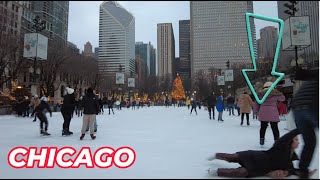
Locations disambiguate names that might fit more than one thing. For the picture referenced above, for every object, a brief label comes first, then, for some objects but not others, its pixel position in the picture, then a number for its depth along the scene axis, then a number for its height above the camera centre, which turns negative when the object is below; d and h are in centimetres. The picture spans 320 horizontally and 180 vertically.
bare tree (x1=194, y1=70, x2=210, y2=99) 7529 +529
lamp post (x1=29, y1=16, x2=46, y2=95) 2112 +611
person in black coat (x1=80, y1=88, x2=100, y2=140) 826 -25
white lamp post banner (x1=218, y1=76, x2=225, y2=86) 3316 +275
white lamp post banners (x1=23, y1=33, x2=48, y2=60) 1795 +374
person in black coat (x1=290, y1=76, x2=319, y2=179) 379 -24
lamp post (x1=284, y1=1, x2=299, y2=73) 1203 +438
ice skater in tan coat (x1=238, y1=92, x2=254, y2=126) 1290 -10
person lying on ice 397 -85
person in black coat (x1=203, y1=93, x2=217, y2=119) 1772 +12
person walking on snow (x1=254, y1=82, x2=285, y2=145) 679 -22
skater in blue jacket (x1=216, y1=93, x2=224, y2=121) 1596 -15
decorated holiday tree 8050 +317
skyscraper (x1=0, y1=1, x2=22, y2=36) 7524 +2665
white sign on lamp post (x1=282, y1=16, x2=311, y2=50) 1112 +292
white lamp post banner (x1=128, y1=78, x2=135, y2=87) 3756 +282
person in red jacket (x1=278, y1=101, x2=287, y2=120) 1437 -32
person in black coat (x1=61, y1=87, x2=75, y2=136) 938 -12
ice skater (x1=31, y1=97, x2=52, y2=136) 941 -33
